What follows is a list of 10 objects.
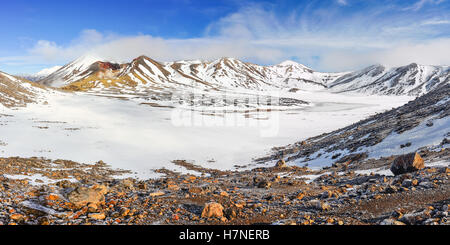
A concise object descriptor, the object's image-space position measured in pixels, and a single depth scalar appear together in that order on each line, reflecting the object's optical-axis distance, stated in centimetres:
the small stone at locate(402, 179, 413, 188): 960
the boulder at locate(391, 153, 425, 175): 1182
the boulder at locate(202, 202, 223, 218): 857
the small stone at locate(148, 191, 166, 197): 1161
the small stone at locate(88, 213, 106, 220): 826
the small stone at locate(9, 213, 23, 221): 756
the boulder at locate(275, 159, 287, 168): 2259
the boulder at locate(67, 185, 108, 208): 921
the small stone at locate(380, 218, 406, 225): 640
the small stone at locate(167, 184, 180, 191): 1374
